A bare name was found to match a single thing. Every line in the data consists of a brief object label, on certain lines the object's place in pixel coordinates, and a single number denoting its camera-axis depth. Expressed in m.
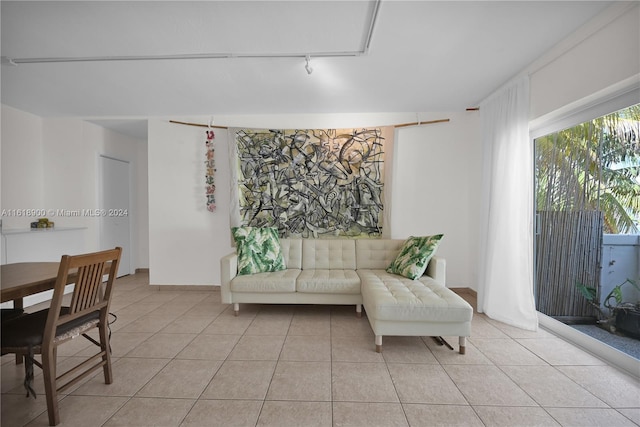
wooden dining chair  1.37
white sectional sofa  2.10
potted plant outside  2.00
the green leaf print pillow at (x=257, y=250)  3.02
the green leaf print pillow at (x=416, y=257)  2.75
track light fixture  2.30
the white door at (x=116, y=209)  4.23
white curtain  2.53
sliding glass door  2.00
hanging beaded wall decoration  3.69
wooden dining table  1.37
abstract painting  3.54
